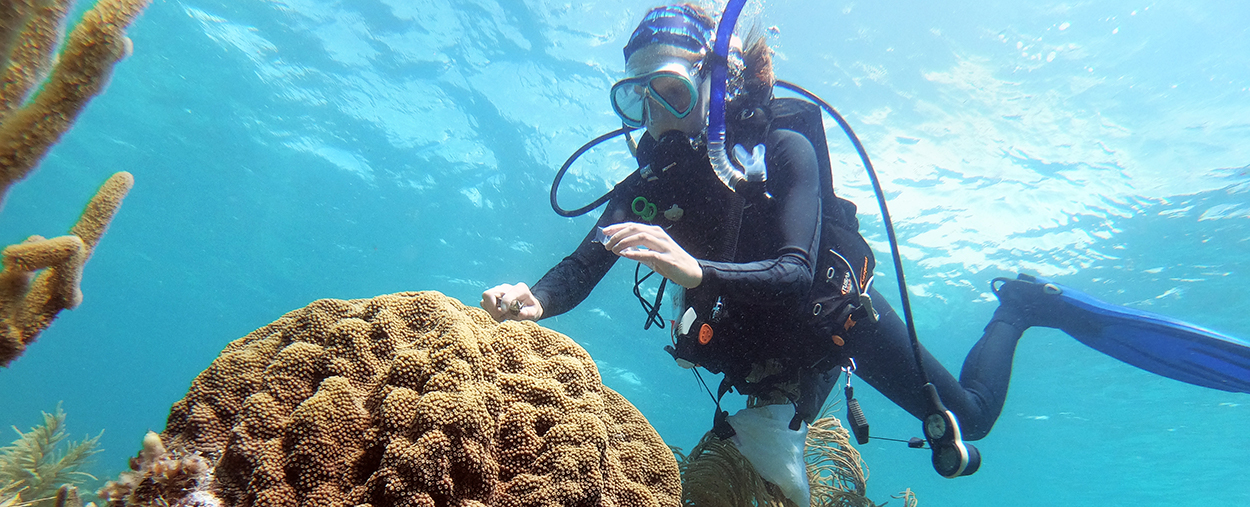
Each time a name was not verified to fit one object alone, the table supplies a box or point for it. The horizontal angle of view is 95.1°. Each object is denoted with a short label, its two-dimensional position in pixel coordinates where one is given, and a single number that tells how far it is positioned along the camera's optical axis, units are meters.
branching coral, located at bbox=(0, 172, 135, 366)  0.54
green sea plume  1.68
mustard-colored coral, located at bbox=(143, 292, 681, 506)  0.59
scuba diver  1.11
